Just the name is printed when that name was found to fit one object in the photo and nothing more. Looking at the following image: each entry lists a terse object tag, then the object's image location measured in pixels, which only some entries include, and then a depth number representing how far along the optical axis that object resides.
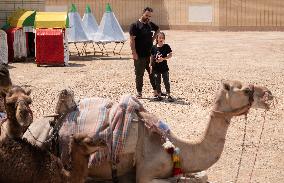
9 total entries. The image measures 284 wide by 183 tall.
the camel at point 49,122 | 5.74
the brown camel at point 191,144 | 5.79
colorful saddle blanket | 5.63
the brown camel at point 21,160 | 4.30
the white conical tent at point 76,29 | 23.38
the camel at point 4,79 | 5.11
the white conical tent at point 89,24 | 25.27
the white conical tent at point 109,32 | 24.17
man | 12.77
